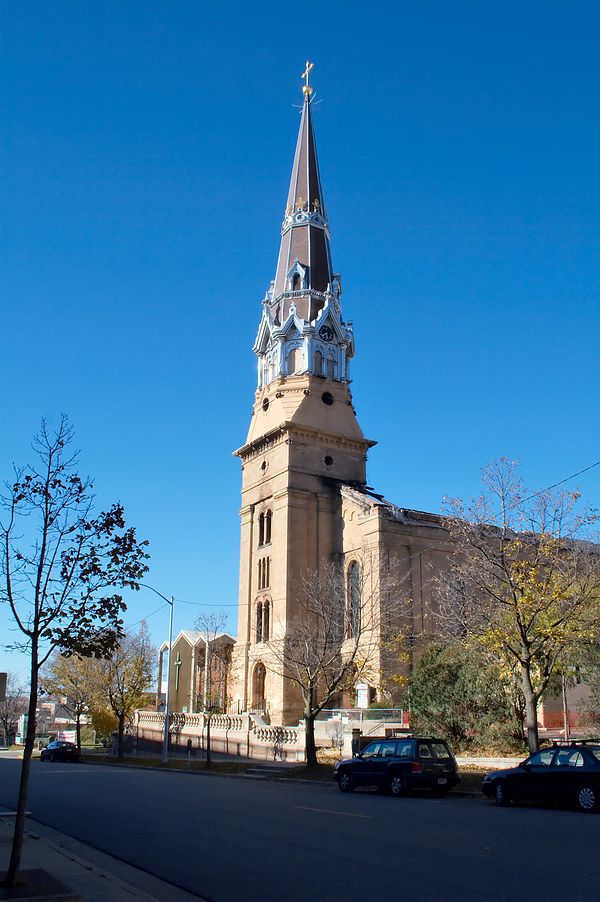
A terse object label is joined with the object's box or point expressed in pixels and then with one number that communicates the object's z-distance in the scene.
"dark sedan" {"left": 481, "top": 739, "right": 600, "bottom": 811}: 16.66
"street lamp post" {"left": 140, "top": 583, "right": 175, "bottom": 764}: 39.75
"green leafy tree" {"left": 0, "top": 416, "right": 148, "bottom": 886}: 11.19
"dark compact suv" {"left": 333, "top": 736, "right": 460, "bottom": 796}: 20.91
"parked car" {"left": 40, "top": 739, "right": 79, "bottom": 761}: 46.22
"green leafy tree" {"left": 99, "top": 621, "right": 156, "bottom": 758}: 50.06
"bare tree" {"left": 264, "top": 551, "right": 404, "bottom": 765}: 35.06
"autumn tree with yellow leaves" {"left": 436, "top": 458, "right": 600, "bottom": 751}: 23.61
